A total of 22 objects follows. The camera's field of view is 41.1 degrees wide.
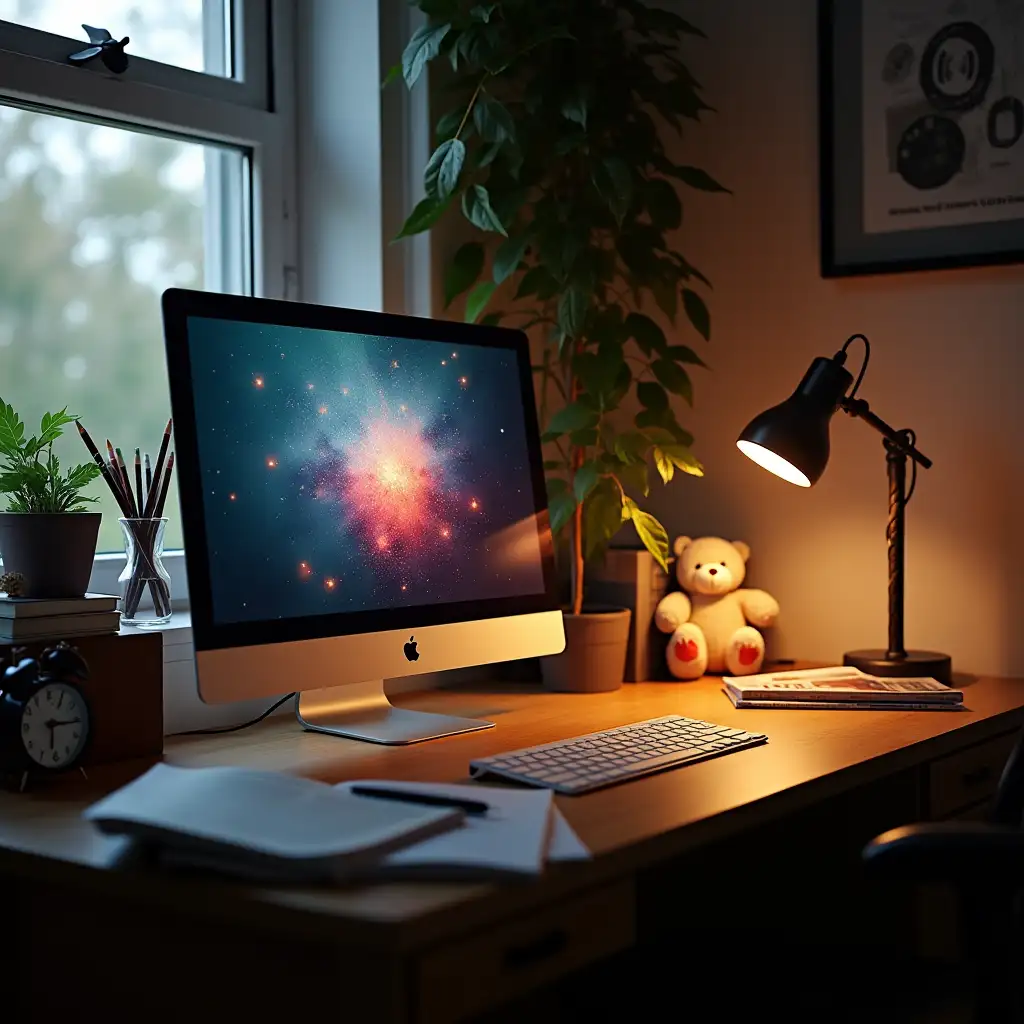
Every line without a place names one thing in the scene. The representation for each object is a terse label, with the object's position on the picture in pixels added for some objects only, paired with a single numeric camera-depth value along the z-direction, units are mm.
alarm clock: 1354
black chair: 1143
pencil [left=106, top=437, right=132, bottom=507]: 1728
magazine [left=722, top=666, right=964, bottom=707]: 1835
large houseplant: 1983
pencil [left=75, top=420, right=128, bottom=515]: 1710
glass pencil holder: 1730
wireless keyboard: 1362
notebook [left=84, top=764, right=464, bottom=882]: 1027
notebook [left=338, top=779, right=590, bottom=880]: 1033
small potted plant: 1529
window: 1878
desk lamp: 1889
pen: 1209
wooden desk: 983
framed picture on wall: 2070
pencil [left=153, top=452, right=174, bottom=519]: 1760
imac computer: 1481
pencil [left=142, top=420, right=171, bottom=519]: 1742
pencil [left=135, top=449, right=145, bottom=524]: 1753
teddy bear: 2115
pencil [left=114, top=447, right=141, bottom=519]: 1735
